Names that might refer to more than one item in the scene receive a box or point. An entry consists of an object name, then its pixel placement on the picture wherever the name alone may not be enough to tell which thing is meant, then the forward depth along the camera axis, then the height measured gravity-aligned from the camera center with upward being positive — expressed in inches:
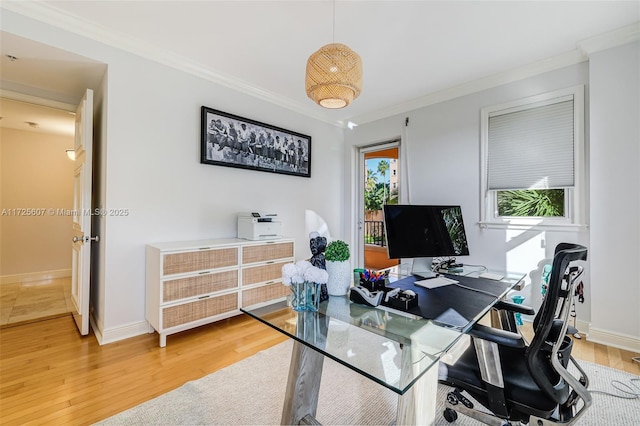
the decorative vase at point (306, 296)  55.0 -16.0
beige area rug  60.6 -44.2
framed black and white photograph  118.0 +32.3
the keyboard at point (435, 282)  70.2 -17.5
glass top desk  39.4 -20.2
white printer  118.3 -5.7
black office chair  41.7 -24.2
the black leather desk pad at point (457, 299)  50.5 -18.3
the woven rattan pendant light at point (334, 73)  67.3 +34.5
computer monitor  77.1 -5.7
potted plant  58.4 -11.6
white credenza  93.5 -24.6
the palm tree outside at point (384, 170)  179.9 +28.4
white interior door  99.0 -1.2
